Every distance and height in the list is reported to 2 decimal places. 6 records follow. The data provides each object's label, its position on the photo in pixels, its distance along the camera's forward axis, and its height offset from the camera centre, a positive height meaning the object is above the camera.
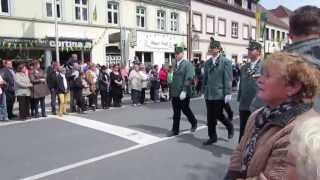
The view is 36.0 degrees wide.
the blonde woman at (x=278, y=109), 2.37 -0.22
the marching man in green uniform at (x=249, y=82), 7.02 -0.23
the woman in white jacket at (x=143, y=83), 18.59 -0.63
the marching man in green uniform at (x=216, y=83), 8.55 -0.29
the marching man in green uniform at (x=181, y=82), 9.50 -0.30
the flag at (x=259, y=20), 32.56 +3.20
